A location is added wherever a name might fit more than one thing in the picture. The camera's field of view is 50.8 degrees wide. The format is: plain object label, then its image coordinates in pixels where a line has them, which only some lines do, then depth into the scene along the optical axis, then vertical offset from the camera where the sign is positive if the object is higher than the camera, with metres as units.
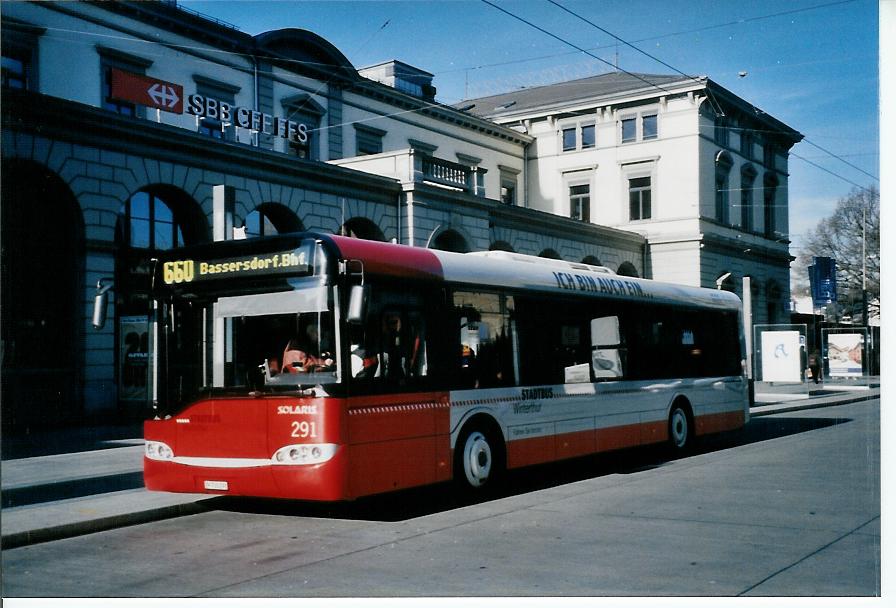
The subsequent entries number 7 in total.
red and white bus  9.27 -0.18
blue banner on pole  29.25 +2.04
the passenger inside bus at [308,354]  9.26 -0.02
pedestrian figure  43.22 -0.92
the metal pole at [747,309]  28.92 +1.18
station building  19.67 +4.74
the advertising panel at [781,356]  34.81 -0.36
